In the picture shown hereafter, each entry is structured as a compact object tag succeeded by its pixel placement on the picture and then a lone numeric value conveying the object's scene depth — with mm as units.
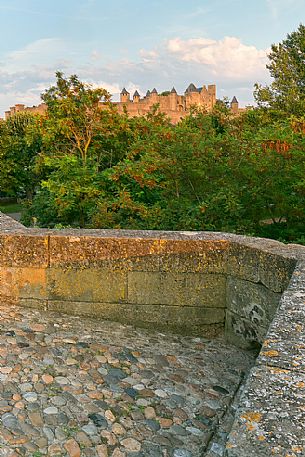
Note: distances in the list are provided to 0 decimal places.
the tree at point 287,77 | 26547
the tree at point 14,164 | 29469
